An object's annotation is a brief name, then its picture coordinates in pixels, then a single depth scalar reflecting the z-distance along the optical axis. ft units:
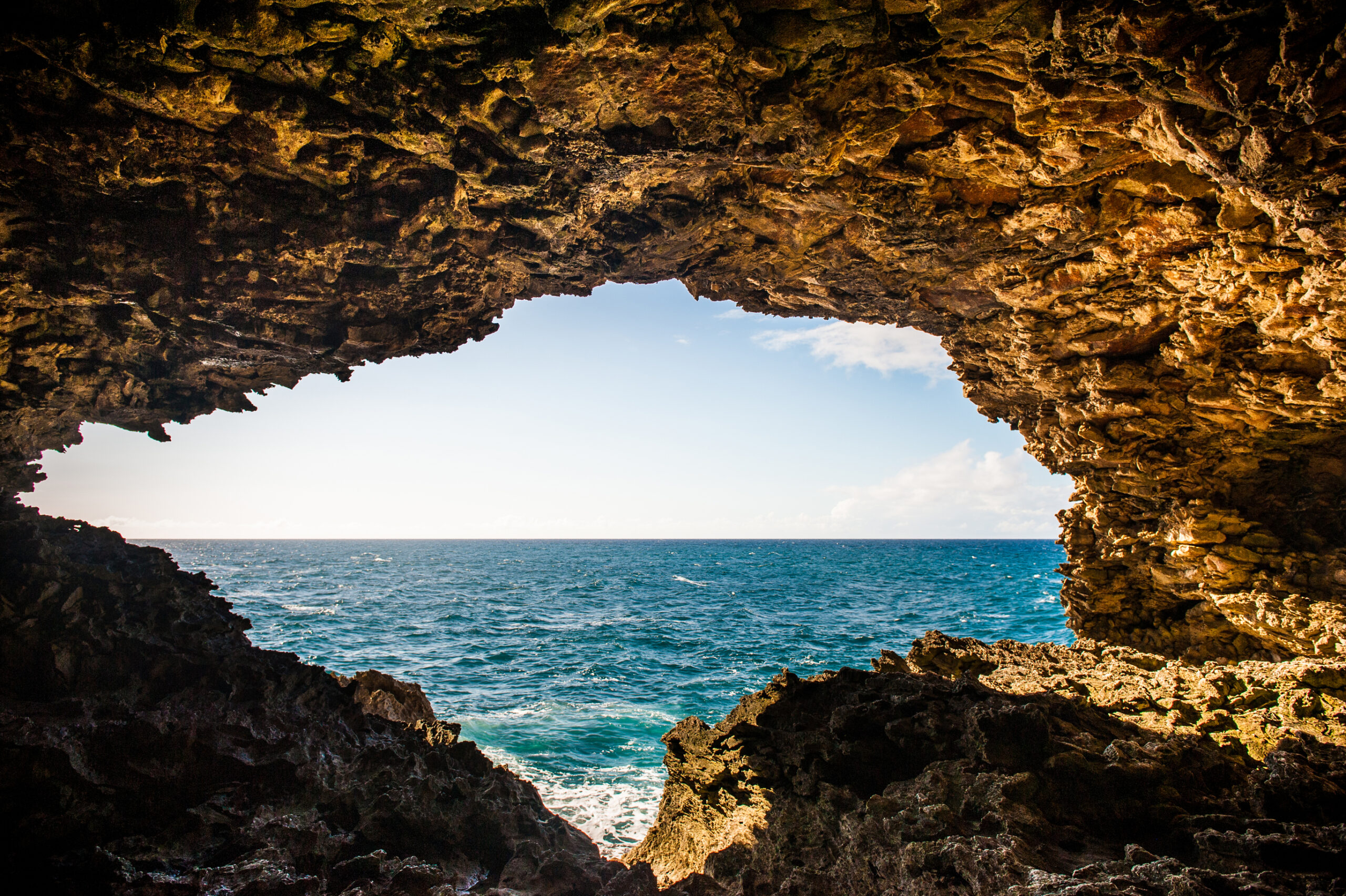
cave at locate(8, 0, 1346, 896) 16.37
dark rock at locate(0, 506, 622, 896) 18.21
